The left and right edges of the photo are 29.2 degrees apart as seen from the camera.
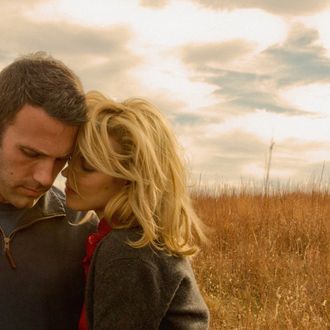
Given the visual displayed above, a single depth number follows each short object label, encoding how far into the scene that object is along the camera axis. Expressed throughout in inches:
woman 88.2
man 103.0
